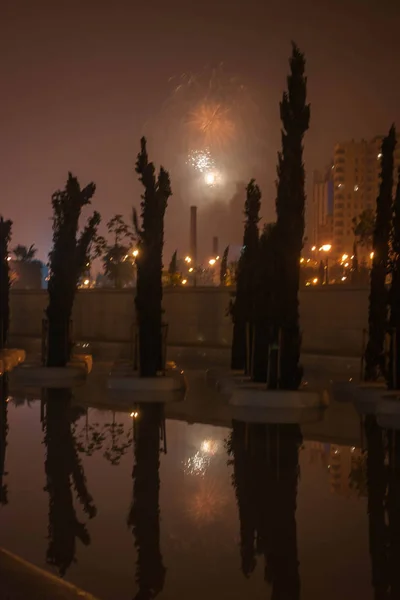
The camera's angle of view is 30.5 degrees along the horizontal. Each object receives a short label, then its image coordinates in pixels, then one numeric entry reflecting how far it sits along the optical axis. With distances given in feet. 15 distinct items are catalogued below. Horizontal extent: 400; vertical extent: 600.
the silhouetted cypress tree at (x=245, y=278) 63.05
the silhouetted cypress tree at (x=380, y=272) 53.36
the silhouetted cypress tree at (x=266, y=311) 46.70
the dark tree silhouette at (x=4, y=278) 80.38
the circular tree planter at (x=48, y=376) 58.03
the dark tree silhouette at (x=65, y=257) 64.03
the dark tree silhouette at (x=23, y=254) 287.69
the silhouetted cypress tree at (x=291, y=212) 46.55
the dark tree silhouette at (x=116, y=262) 198.90
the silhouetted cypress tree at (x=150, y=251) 56.29
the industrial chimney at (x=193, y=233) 299.38
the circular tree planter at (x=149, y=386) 50.61
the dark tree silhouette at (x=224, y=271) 120.18
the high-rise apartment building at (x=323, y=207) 488.44
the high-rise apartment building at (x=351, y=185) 458.50
